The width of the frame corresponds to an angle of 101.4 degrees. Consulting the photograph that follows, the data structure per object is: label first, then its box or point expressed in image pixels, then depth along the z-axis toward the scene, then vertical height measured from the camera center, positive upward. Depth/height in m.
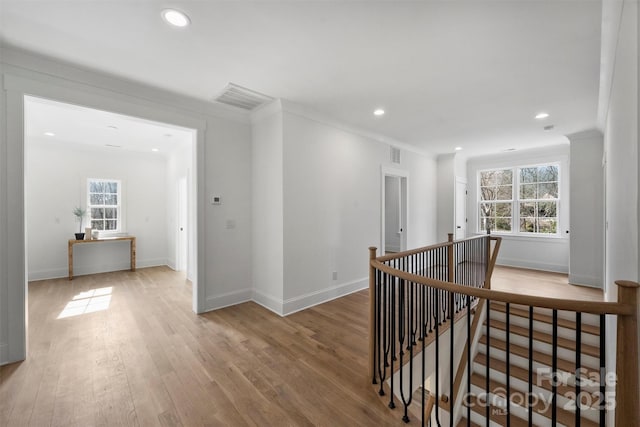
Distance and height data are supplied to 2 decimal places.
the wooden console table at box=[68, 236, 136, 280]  5.22 -0.70
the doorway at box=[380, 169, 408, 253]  7.60 -0.18
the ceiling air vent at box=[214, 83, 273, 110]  3.18 +1.48
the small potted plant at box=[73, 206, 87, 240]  5.38 -0.10
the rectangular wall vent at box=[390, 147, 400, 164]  5.39 +1.16
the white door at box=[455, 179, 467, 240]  6.79 +0.03
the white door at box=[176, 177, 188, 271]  5.65 -0.41
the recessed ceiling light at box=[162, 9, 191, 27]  1.92 +1.46
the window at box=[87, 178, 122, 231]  5.80 +0.15
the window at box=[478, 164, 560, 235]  6.06 +0.27
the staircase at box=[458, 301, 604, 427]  2.77 -1.91
